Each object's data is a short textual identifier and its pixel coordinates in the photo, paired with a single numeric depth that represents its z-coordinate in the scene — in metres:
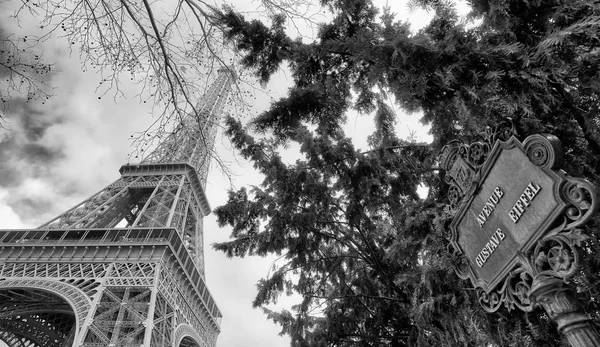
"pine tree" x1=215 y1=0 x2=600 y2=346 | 3.20
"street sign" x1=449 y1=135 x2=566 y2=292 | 2.09
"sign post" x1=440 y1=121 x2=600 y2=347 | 1.91
